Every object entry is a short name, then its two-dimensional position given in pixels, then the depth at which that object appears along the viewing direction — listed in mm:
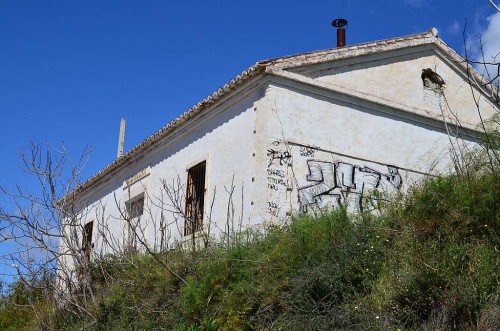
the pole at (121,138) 22859
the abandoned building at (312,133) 11781
